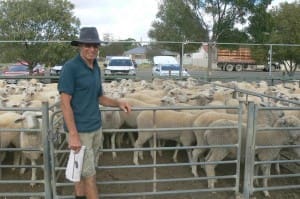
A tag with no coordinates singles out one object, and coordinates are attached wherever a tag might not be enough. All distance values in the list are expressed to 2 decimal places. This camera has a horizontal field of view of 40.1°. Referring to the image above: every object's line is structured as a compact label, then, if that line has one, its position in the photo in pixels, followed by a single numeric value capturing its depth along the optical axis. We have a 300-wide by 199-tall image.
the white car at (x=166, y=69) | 19.50
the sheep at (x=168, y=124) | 6.88
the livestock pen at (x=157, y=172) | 4.95
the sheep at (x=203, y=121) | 6.48
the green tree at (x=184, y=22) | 25.20
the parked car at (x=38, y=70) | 21.51
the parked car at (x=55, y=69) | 21.46
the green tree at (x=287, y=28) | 23.83
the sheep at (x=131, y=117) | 7.96
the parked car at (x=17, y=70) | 21.23
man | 3.88
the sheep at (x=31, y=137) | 6.15
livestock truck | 38.61
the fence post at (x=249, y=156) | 5.21
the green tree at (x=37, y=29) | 20.25
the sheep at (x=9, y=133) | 6.52
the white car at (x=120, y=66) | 21.78
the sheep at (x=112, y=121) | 7.54
